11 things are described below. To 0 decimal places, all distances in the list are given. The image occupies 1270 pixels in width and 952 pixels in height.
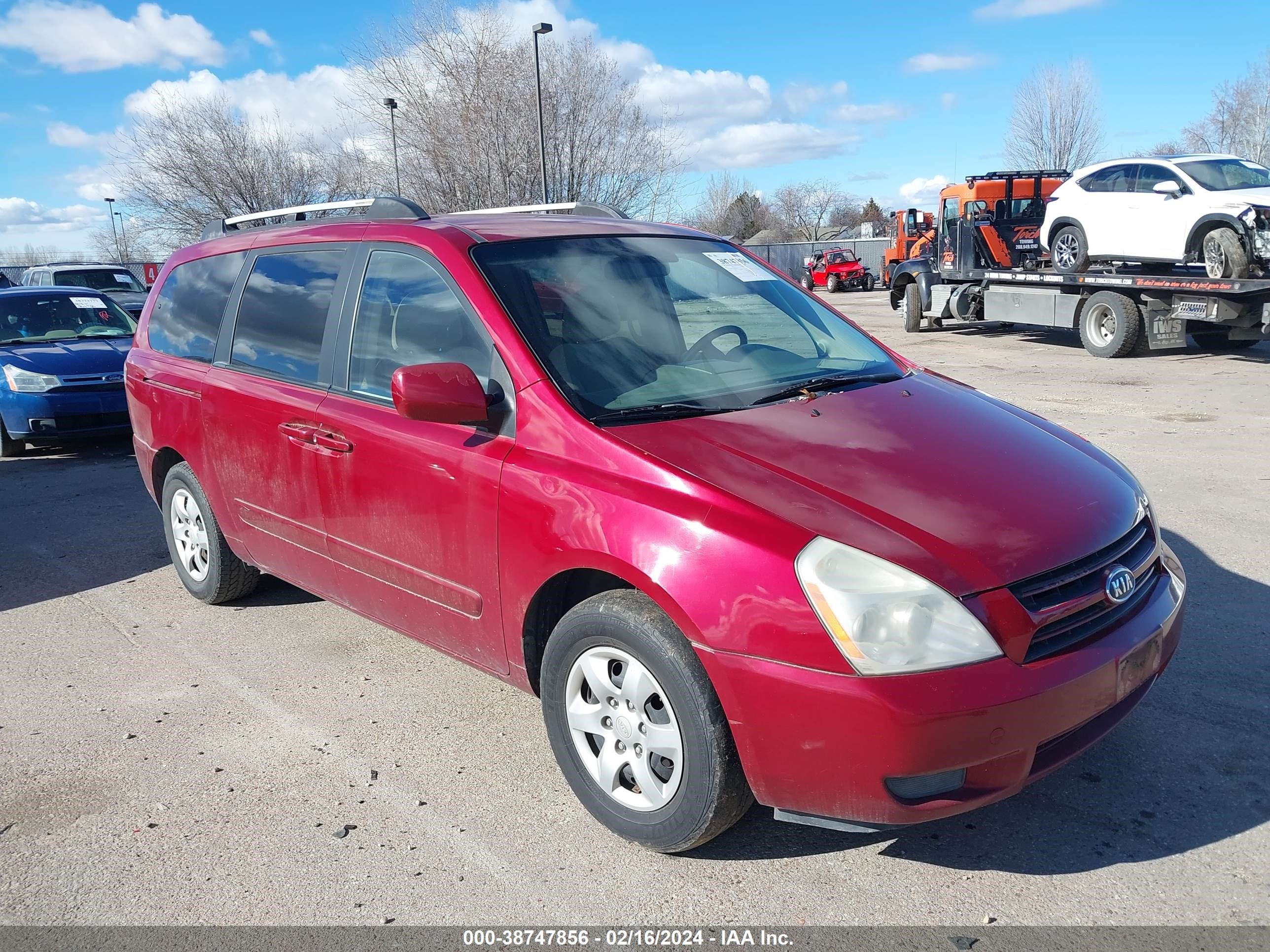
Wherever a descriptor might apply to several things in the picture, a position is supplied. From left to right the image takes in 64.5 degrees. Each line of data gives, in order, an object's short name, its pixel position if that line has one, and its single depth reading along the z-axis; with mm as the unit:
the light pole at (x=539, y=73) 25984
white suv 12625
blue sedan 9367
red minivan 2518
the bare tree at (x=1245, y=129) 40875
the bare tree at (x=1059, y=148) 43188
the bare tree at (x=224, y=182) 36188
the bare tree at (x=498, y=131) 30516
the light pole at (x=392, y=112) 29703
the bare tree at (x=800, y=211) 82125
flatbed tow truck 13164
